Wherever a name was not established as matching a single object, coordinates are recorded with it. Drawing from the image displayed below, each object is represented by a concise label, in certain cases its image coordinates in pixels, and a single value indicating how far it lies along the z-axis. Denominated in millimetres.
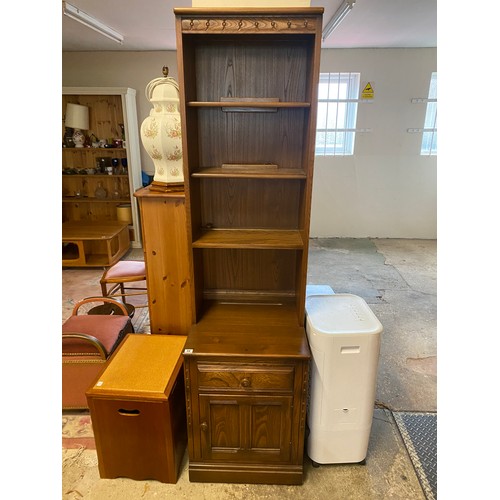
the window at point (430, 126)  4766
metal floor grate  1698
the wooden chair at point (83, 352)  1994
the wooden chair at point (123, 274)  2838
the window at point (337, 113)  4727
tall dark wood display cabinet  1451
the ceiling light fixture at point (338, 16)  2813
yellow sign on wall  4695
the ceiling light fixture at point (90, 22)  2918
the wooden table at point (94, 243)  4094
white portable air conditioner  1565
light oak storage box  1554
